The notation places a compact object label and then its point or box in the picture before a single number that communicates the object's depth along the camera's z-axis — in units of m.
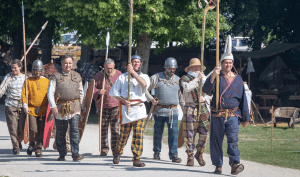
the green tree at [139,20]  25.40
